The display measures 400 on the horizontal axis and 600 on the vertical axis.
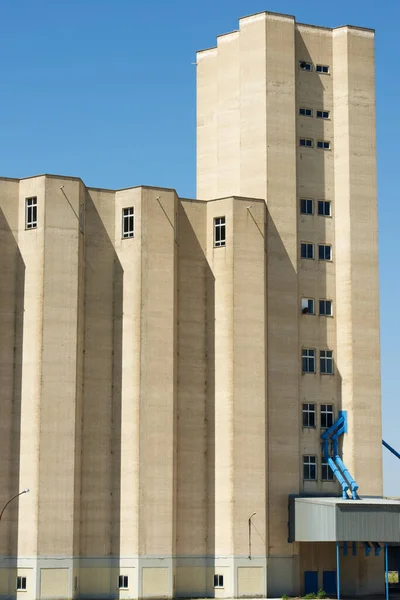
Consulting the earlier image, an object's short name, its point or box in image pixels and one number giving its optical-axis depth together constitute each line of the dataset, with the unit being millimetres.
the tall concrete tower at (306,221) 87875
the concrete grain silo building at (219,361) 81812
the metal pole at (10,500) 80188
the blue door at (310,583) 86500
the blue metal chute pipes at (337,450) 87125
